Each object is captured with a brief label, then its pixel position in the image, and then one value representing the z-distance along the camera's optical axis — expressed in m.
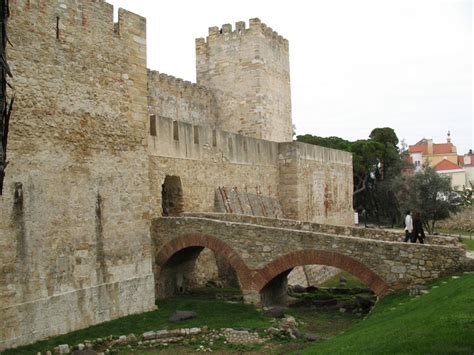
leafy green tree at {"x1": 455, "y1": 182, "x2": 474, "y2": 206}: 37.44
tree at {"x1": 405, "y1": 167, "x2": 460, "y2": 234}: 33.62
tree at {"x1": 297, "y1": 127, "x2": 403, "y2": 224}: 43.16
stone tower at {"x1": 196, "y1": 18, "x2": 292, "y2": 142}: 23.72
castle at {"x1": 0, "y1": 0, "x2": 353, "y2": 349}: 10.05
